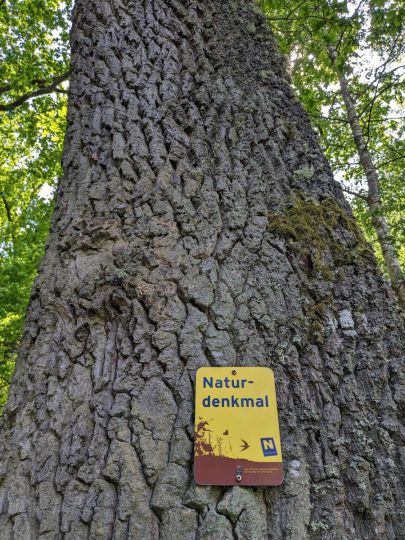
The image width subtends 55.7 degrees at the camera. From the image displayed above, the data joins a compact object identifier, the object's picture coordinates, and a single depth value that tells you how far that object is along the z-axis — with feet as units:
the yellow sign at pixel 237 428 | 3.31
